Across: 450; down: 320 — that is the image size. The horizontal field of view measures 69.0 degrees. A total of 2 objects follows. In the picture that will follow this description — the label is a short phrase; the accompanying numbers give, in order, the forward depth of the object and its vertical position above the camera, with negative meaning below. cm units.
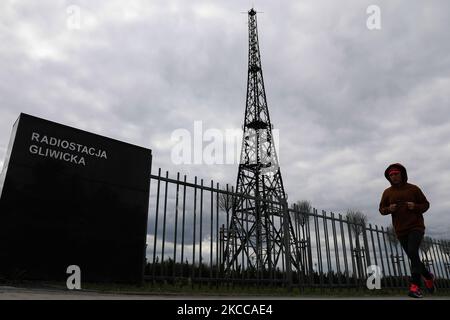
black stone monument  461 +101
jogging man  436 +78
